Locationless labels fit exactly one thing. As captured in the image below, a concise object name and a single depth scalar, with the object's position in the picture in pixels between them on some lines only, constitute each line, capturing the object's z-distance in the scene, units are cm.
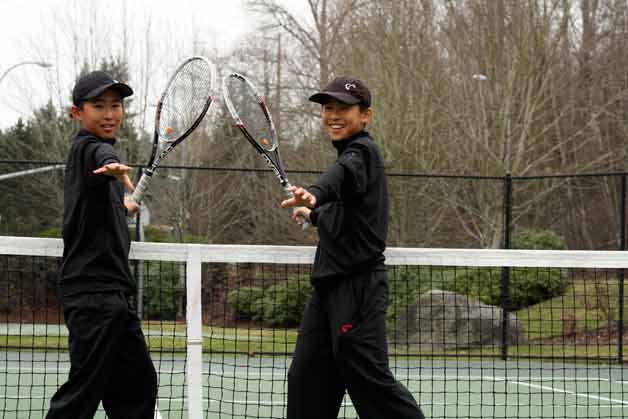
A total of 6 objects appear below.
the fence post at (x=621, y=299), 1253
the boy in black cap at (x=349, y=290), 476
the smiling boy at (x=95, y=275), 482
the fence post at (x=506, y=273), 1283
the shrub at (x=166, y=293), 1502
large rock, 1387
